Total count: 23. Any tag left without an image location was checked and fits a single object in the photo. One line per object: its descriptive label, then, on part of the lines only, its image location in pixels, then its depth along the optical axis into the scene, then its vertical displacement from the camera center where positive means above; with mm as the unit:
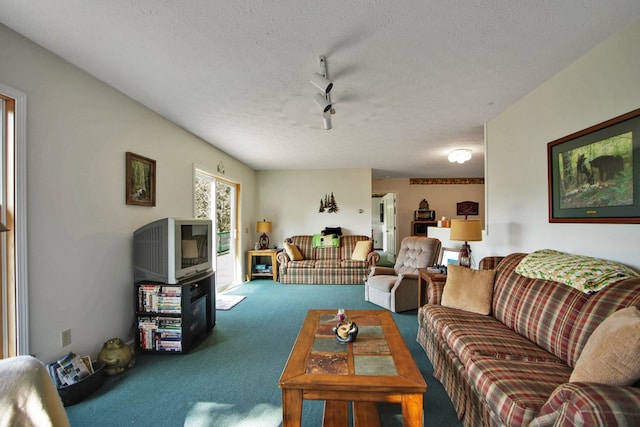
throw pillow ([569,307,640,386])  991 -571
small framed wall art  2459 +363
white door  7145 -310
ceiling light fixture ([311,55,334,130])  1938 +968
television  2371 -319
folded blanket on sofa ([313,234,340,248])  5621 -566
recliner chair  3404 -908
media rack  2371 -895
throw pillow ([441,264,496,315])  2188 -658
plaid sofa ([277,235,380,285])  5051 -1065
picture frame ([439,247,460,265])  3476 -591
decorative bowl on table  1639 -737
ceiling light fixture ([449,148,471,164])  4117 +909
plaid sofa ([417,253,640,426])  930 -804
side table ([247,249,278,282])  5383 -1035
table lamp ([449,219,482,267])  2838 -198
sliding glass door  4086 +17
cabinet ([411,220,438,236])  7250 -353
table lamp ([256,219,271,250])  5688 -313
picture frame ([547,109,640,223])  1572 +255
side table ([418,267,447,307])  2794 -823
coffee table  1214 -791
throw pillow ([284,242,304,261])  5305 -743
